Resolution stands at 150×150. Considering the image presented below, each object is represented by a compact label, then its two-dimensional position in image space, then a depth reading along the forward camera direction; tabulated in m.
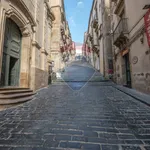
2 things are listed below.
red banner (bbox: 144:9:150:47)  5.27
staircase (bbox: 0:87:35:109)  4.43
